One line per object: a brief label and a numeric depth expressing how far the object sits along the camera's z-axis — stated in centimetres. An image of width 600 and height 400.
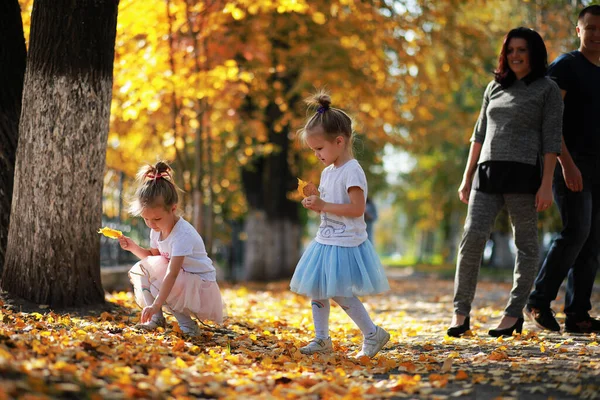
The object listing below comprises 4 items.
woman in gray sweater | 1245
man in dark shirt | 1309
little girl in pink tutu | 1111
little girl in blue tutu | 1045
